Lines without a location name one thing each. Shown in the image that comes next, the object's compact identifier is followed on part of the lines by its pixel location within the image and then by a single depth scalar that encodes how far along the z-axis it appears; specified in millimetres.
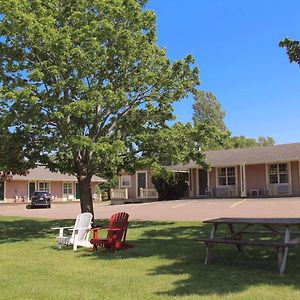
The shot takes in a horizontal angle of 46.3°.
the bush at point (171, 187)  28889
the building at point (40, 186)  35938
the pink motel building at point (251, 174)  25520
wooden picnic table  6142
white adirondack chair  9099
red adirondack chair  8534
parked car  30249
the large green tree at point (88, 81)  10885
